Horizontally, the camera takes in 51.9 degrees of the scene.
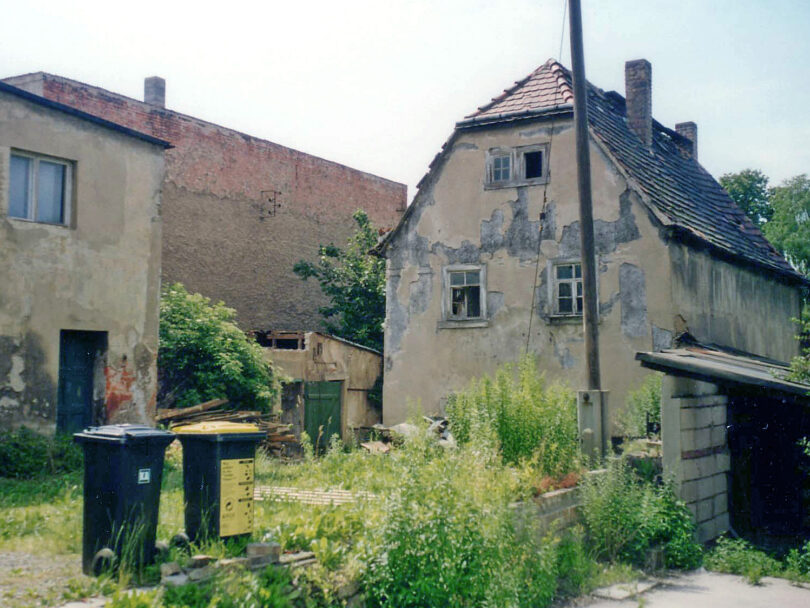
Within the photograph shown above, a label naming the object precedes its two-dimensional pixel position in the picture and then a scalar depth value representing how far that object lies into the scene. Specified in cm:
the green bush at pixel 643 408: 1302
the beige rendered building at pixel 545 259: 1616
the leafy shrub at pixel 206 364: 1705
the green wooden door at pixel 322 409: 2003
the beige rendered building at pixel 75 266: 1288
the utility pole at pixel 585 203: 1220
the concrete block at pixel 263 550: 646
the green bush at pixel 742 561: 993
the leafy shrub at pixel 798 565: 980
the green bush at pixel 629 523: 1012
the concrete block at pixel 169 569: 600
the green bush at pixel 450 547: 716
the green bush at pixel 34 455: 1170
